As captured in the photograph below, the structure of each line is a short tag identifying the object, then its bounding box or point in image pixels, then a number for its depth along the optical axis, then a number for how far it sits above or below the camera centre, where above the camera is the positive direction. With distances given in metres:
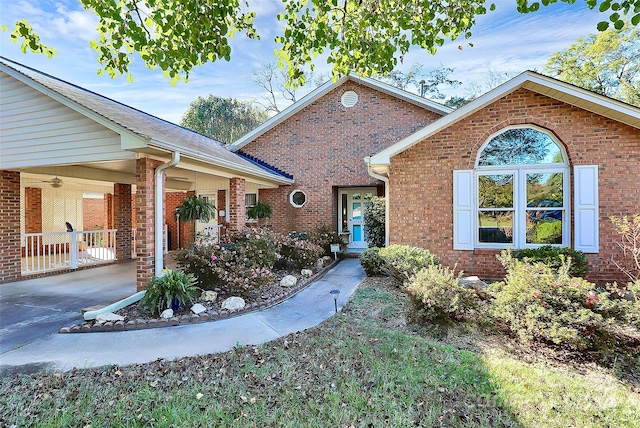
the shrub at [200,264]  6.31 -1.06
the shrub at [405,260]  6.58 -1.09
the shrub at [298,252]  8.87 -1.17
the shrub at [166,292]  5.24 -1.36
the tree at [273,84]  24.36 +10.04
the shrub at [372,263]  7.97 -1.33
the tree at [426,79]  25.53 +10.69
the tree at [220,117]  25.80 +7.84
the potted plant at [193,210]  7.74 +0.04
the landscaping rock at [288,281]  7.08 -1.60
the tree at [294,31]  4.20 +2.67
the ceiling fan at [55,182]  9.51 +0.96
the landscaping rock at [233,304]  5.48 -1.62
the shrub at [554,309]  3.97 -1.33
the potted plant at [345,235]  12.31 -0.98
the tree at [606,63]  16.59 +8.26
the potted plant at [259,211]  12.05 +0.01
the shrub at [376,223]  10.23 -0.41
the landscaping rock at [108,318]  4.90 -1.65
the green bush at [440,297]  4.70 -1.32
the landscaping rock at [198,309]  5.23 -1.62
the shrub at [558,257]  6.61 -1.03
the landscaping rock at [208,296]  5.84 -1.58
